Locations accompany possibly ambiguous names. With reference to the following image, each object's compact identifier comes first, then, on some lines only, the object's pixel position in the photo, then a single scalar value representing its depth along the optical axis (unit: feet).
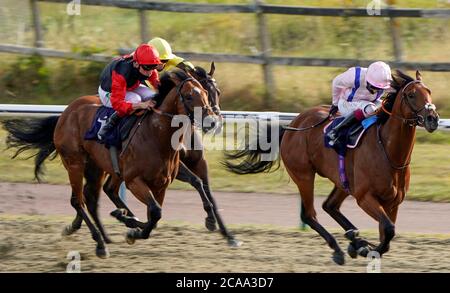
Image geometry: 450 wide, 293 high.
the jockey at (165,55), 60.13
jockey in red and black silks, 55.88
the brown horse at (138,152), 53.62
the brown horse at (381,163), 50.16
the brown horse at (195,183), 55.06
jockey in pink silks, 53.16
